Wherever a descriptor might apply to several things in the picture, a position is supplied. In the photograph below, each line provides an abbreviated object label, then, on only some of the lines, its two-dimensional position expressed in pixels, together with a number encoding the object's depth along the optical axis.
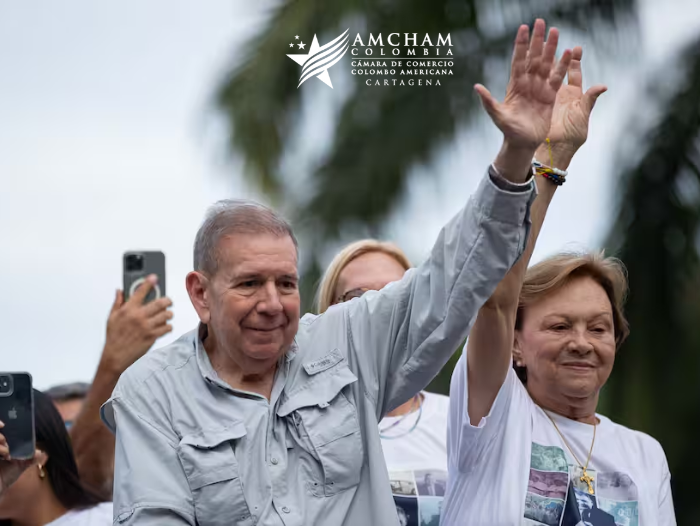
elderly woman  5.35
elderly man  4.43
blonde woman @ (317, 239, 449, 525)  6.47
